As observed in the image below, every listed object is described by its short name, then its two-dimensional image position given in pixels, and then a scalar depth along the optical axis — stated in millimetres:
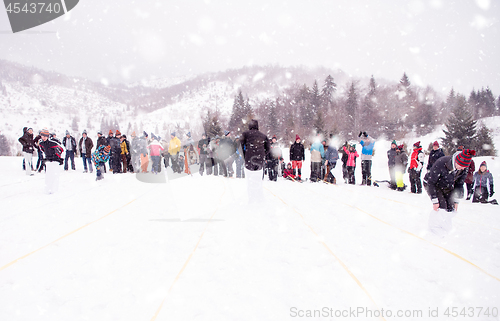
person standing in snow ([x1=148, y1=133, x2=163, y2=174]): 13078
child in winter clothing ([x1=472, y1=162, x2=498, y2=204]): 9078
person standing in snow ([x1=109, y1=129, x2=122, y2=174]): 13110
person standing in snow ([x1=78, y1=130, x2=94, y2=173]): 12695
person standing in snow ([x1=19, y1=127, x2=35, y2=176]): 11453
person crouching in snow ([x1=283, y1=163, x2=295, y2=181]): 13069
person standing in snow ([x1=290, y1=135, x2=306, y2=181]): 11914
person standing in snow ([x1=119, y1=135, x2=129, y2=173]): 13424
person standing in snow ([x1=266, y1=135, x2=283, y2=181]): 11719
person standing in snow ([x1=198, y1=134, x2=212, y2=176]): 13047
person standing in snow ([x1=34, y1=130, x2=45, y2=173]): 12750
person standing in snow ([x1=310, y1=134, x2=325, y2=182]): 11867
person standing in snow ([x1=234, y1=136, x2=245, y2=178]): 12156
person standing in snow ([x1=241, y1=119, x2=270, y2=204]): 6594
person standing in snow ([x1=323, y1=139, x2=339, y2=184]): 11896
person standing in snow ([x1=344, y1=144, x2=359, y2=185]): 11584
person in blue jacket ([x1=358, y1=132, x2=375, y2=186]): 11156
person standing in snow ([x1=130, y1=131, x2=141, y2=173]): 14023
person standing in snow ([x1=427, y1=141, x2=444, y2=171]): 8555
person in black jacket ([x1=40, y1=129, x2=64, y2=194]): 8086
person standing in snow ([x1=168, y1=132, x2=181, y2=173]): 13256
